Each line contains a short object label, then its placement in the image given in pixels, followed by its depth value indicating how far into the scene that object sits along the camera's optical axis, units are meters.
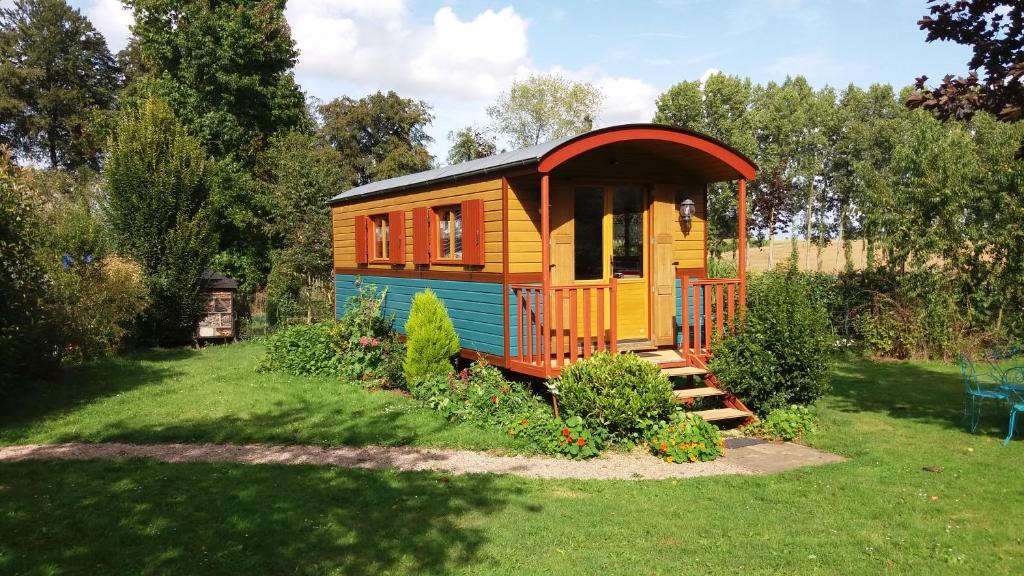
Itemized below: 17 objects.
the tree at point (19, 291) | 8.72
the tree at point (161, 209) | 15.12
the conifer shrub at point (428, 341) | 9.18
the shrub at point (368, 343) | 10.45
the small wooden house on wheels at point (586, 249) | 8.02
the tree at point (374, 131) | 33.50
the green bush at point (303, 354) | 11.38
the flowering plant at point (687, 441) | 6.85
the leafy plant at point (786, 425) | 7.66
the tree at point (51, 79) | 31.73
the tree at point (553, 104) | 44.44
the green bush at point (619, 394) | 7.13
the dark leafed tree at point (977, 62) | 7.09
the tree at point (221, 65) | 24.14
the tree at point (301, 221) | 20.73
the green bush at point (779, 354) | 7.88
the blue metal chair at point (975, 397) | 7.68
